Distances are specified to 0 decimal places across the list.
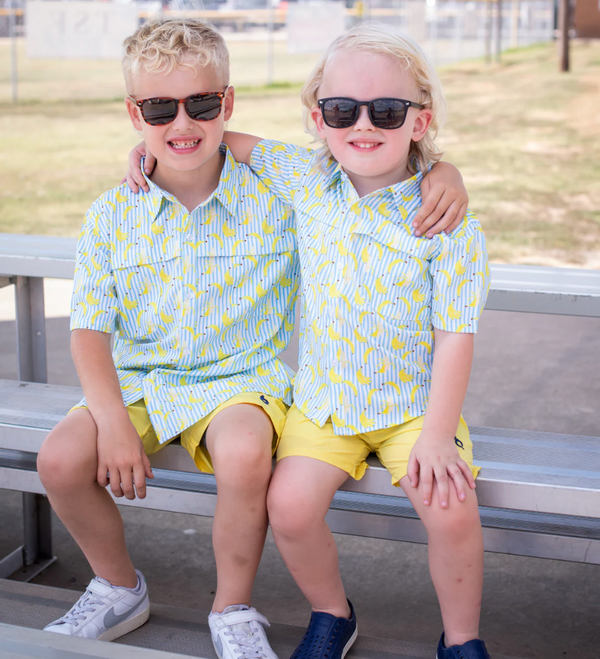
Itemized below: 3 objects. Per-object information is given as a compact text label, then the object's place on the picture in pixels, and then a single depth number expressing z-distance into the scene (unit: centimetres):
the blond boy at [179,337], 171
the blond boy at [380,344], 164
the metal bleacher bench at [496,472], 167
